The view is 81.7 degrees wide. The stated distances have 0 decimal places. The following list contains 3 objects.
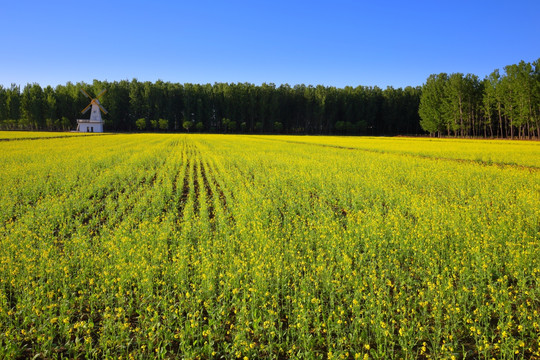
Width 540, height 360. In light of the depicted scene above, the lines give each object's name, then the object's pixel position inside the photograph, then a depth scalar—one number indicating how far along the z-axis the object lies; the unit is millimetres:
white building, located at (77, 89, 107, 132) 105500
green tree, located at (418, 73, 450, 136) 93562
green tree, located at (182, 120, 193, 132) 117000
